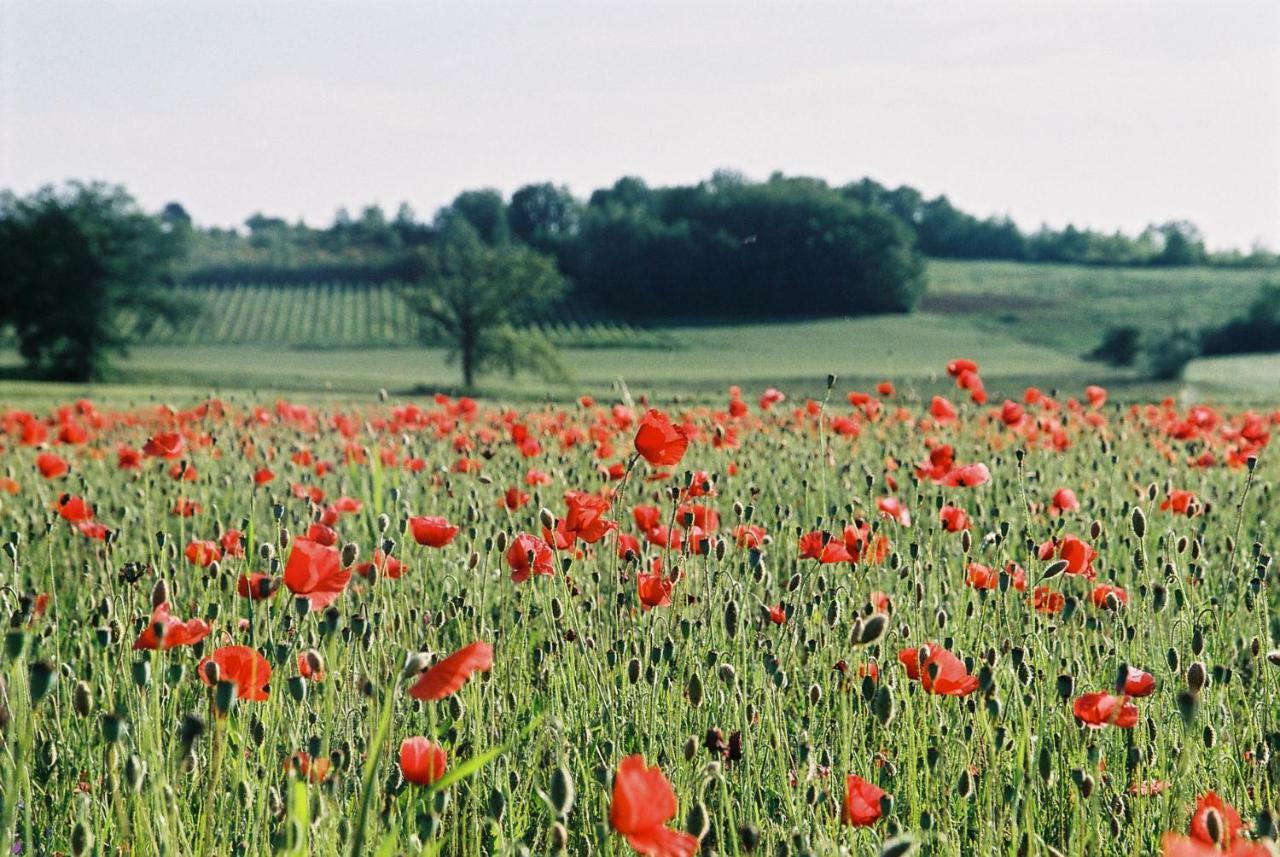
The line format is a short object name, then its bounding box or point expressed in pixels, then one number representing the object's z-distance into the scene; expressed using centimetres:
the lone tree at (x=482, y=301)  3838
